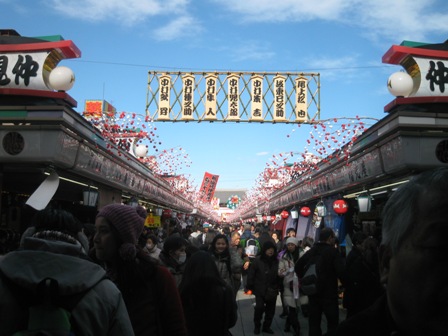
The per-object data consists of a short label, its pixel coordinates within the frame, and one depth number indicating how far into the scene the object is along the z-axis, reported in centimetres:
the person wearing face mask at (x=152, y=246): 882
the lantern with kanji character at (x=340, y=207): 1284
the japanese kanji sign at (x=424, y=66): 974
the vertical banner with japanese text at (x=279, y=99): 1891
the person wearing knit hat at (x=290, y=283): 882
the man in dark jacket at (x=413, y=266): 128
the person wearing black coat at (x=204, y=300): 469
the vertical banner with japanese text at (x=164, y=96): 1905
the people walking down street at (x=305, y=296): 871
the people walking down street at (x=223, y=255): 821
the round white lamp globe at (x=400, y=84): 950
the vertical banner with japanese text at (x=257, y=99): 1891
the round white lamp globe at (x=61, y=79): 927
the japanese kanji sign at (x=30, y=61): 955
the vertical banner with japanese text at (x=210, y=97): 1892
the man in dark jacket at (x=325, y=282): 714
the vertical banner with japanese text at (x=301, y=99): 1900
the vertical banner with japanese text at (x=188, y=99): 1891
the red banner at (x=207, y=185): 6177
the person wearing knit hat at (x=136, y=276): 295
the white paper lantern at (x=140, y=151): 2014
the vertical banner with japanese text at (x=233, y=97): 1894
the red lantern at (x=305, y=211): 1872
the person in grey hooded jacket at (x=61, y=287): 187
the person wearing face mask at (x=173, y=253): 673
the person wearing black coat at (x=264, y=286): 913
